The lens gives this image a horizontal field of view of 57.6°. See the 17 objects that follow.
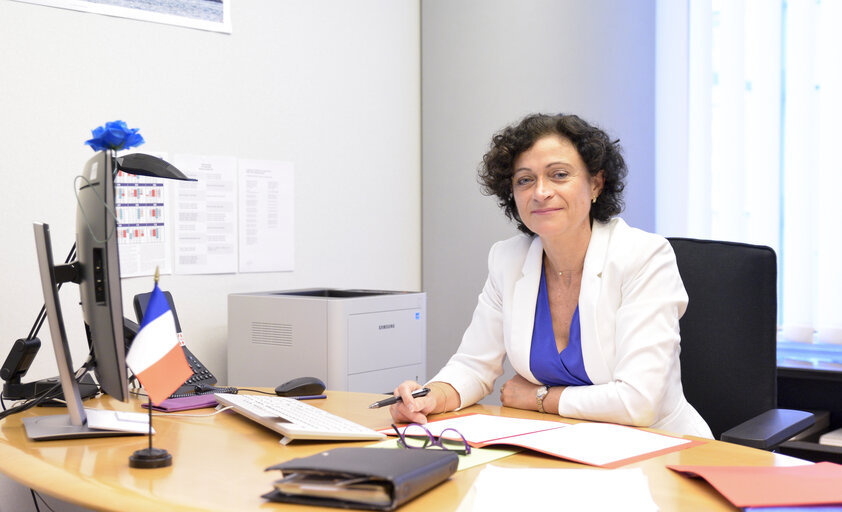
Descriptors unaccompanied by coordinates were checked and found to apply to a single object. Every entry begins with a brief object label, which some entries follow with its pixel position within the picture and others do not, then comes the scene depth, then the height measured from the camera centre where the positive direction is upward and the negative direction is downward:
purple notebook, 1.59 -0.35
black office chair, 1.74 -0.21
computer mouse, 1.75 -0.34
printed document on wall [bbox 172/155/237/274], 2.41 +0.07
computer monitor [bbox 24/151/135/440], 1.16 -0.08
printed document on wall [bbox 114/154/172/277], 2.28 +0.05
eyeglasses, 1.22 -0.33
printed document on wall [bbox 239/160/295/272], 2.58 +0.08
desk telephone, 1.75 -0.33
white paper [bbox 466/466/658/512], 0.94 -0.33
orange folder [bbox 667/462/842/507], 0.93 -0.32
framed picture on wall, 2.23 +0.70
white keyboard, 1.25 -0.32
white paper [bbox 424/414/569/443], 1.31 -0.34
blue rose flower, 1.26 +0.17
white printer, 2.21 -0.30
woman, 1.61 -0.15
